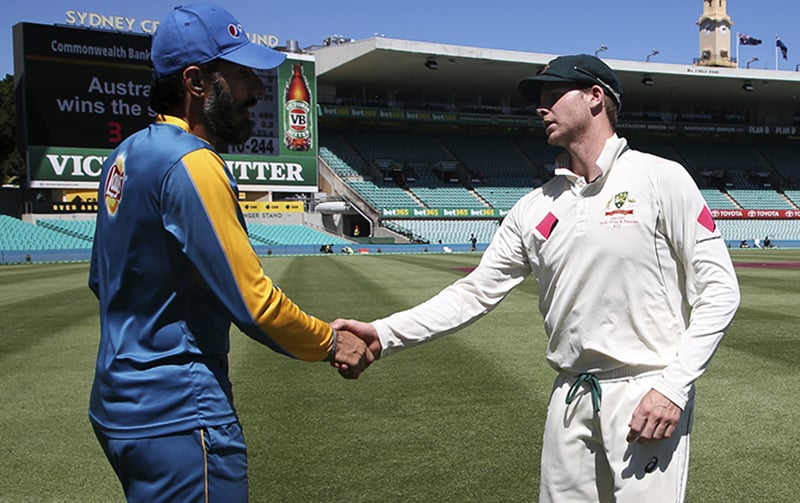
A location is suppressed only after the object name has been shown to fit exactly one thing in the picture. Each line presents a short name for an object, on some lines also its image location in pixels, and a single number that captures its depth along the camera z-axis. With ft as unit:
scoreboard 121.08
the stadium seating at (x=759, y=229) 176.96
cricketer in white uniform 8.21
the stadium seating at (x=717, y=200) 189.98
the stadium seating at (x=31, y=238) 121.29
